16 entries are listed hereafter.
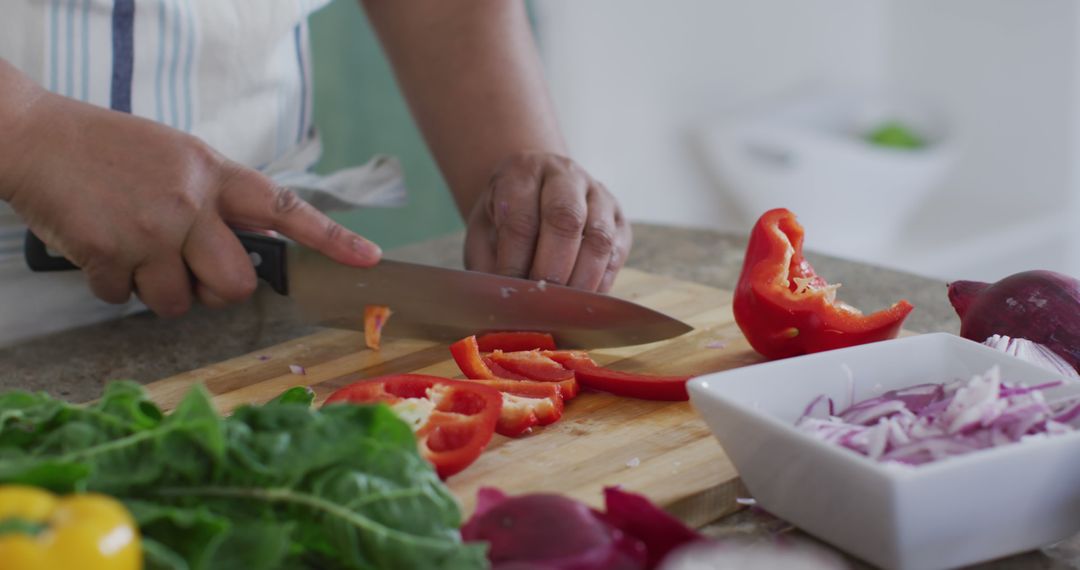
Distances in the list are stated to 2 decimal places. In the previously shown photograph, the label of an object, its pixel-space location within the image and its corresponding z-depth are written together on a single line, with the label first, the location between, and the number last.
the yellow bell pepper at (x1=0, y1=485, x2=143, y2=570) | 0.68
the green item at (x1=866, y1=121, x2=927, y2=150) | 4.55
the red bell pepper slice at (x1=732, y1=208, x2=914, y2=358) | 1.42
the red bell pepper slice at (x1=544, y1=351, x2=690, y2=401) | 1.33
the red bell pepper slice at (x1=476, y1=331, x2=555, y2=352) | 1.50
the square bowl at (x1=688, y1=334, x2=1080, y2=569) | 0.90
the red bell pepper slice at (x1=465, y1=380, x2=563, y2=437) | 1.24
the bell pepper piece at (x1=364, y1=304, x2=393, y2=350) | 1.54
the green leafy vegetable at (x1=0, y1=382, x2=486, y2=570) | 0.84
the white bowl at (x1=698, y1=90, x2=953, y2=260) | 4.20
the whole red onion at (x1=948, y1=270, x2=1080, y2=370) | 1.27
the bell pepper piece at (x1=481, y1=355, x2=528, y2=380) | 1.40
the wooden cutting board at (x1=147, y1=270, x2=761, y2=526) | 1.13
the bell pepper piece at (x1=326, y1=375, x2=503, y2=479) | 1.14
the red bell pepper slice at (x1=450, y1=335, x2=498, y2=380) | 1.38
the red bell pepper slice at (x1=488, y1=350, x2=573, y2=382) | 1.38
